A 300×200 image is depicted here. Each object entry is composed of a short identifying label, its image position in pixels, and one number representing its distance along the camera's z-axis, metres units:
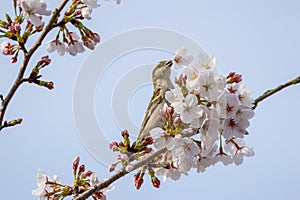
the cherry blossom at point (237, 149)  5.05
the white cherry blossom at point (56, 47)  5.47
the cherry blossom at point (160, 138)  4.45
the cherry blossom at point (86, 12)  4.96
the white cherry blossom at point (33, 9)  4.76
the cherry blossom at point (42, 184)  5.28
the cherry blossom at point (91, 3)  4.99
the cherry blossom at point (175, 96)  4.42
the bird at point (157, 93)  7.66
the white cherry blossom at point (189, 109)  4.25
